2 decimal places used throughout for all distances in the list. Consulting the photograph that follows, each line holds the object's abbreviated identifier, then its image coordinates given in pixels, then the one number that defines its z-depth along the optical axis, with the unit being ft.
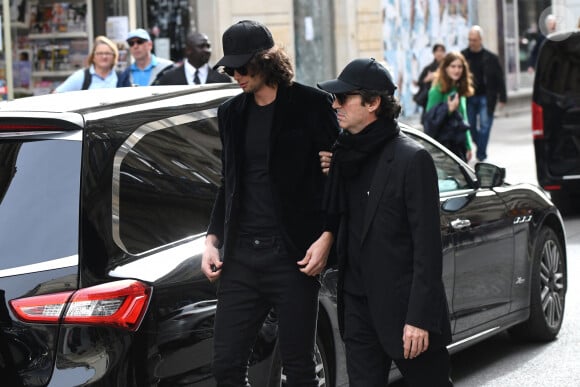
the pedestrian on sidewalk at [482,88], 64.28
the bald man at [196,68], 37.36
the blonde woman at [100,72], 37.50
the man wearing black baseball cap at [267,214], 16.30
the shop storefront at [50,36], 52.54
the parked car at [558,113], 45.42
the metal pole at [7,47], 50.85
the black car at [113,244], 14.79
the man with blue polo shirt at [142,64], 39.88
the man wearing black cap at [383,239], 14.66
